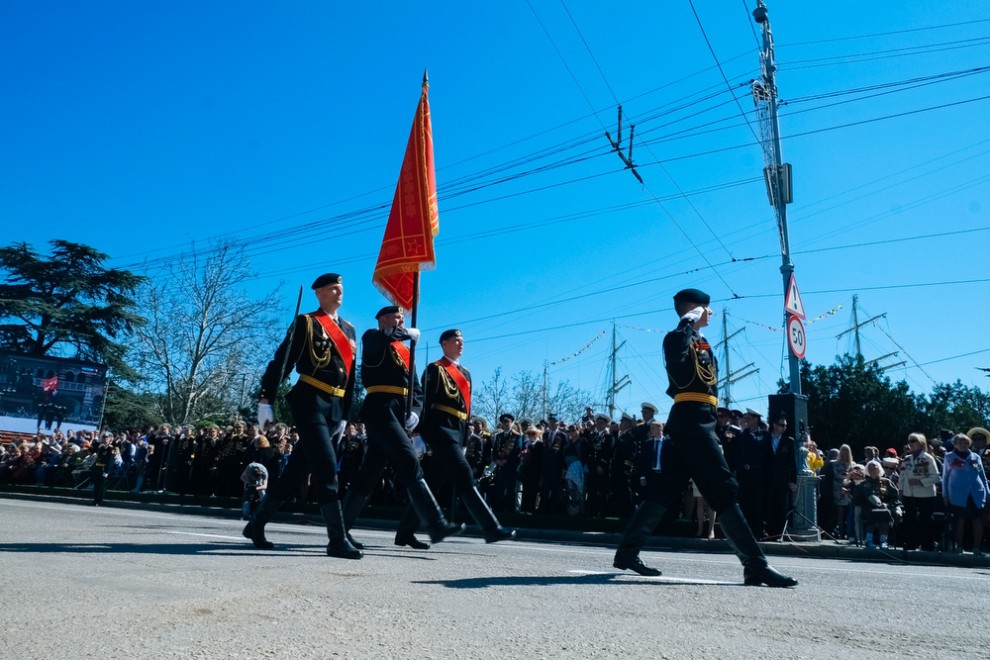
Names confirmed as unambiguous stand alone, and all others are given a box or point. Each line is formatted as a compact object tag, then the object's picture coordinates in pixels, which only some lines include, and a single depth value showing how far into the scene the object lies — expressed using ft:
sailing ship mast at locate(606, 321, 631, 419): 224.74
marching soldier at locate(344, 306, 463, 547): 22.66
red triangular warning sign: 42.73
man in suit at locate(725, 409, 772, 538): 42.70
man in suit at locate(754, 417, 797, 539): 42.27
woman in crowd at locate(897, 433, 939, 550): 38.37
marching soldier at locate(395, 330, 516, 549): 23.77
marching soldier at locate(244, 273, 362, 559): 20.95
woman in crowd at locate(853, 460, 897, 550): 38.37
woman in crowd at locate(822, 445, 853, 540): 44.37
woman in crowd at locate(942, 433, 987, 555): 36.91
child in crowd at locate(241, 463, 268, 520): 41.96
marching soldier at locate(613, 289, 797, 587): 18.17
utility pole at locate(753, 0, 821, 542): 40.55
